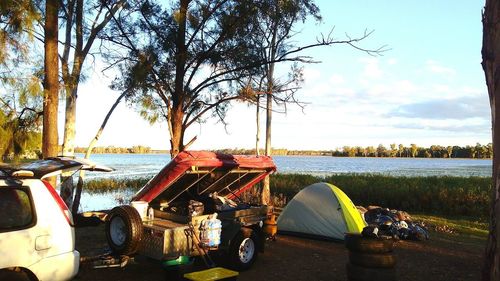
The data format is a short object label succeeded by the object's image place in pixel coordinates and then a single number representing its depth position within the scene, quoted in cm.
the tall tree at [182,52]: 1200
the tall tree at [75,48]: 1225
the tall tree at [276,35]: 1235
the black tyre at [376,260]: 690
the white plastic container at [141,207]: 755
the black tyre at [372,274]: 687
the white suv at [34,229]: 482
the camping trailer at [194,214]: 696
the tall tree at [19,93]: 980
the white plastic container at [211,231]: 735
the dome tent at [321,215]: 1119
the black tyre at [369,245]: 693
